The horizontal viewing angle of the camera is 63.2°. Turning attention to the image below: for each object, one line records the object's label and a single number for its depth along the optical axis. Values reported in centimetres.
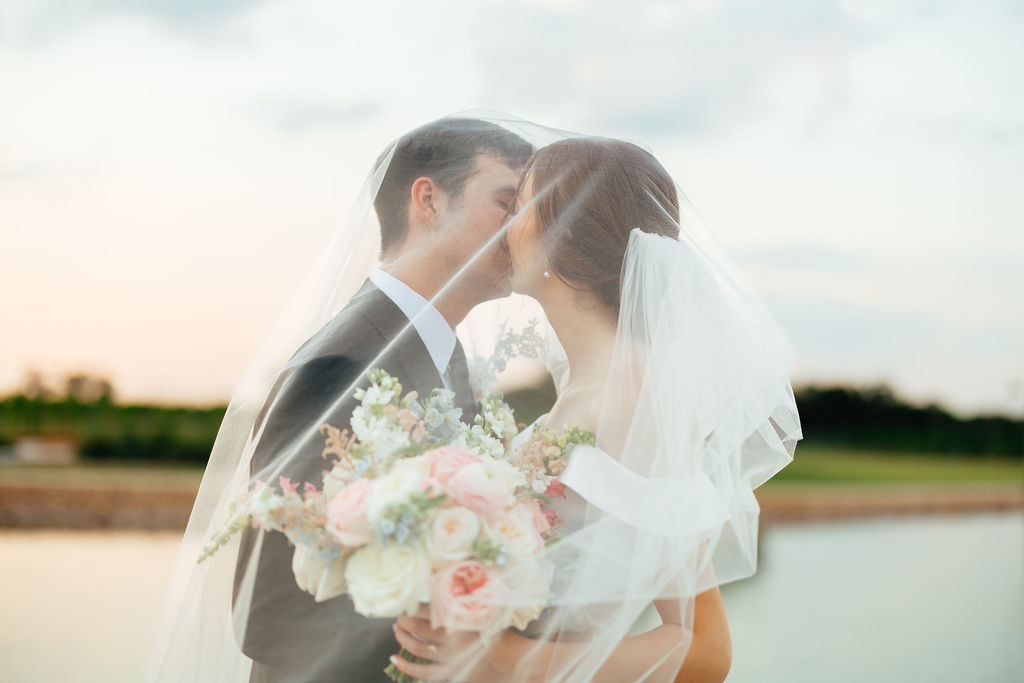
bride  178
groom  185
